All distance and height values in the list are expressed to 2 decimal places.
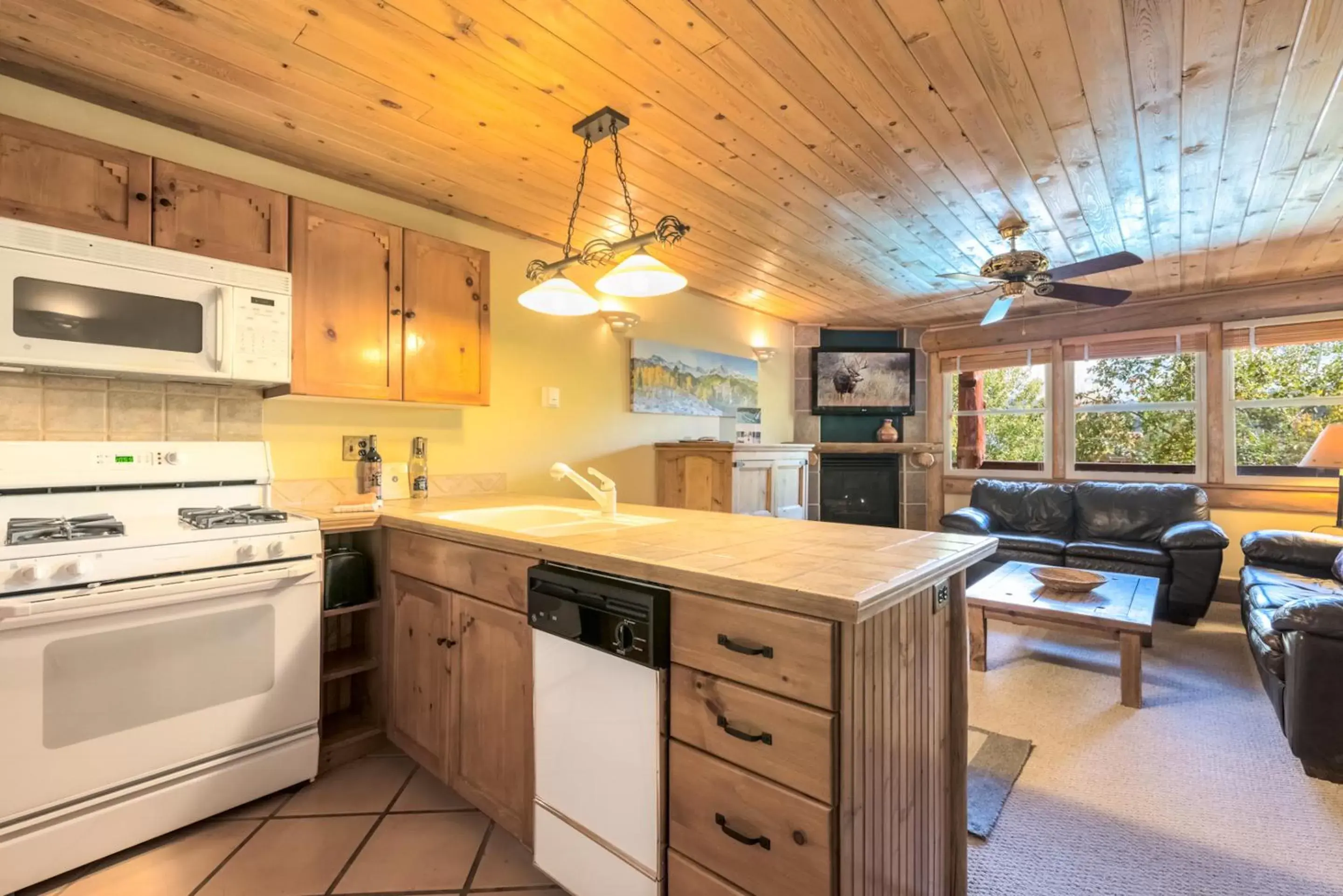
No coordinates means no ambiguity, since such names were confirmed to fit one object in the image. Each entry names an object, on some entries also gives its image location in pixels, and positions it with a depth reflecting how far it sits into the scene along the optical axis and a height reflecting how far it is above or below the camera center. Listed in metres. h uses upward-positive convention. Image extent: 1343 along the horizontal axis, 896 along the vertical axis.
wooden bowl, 2.99 -0.70
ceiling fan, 3.08 +0.92
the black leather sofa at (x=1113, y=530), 3.76 -0.64
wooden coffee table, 2.64 -0.78
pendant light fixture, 1.78 +0.58
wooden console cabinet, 3.73 -0.20
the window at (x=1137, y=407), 4.83 +0.33
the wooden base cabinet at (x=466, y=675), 1.68 -0.73
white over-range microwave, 1.68 +0.44
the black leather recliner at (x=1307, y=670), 1.97 -0.81
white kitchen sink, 1.96 -0.27
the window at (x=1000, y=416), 5.54 +0.30
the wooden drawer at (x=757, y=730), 1.02 -0.54
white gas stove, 1.53 -0.58
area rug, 1.90 -1.20
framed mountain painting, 3.92 +0.49
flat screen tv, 5.61 +0.64
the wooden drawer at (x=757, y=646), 1.02 -0.38
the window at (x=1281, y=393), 4.30 +0.40
